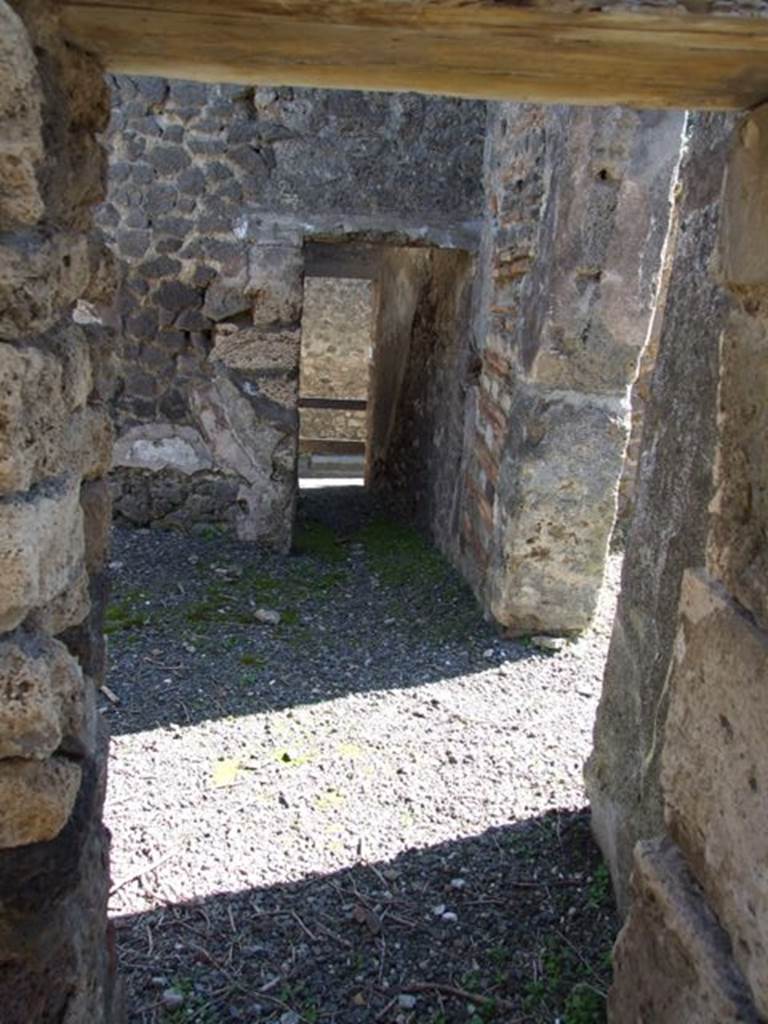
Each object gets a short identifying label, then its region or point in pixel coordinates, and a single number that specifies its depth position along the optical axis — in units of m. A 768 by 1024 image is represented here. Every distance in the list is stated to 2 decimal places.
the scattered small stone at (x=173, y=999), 2.17
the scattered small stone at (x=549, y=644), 4.22
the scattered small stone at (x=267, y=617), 4.43
